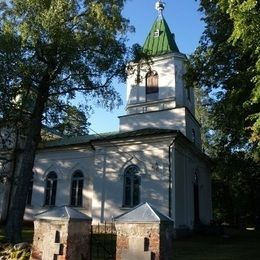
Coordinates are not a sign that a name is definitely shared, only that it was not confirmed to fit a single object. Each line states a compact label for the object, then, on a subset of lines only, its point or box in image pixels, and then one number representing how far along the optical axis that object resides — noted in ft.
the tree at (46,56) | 46.75
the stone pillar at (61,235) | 28.27
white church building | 65.82
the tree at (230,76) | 33.81
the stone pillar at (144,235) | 24.63
